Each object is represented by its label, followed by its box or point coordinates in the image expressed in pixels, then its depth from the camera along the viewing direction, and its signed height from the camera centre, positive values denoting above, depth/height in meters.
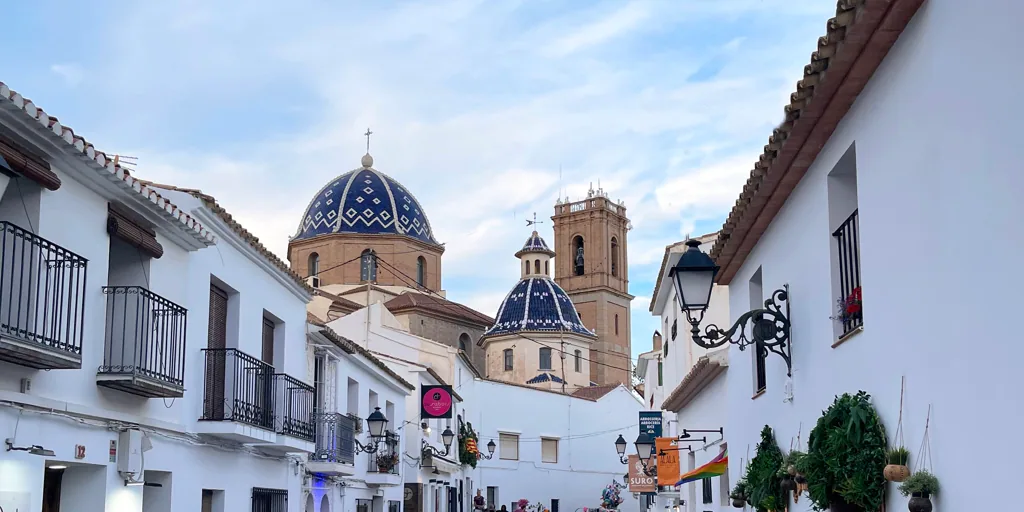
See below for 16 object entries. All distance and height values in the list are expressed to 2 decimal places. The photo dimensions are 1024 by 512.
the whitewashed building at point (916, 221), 4.40 +1.16
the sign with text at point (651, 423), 25.83 +1.00
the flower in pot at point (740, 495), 10.50 -0.24
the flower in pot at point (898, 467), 5.43 +0.00
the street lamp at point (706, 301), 8.12 +1.16
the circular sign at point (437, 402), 28.47 +1.62
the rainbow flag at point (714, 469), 13.48 -0.01
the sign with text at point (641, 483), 25.45 -0.31
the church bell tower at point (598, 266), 75.25 +13.49
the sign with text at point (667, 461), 19.08 +0.12
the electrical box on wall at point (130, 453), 10.39 +0.15
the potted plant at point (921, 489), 5.13 -0.09
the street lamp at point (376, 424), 19.44 +0.75
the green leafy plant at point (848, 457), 5.91 +0.06
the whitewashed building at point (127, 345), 8.27 +1.10
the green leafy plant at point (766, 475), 8.96 -0.05
